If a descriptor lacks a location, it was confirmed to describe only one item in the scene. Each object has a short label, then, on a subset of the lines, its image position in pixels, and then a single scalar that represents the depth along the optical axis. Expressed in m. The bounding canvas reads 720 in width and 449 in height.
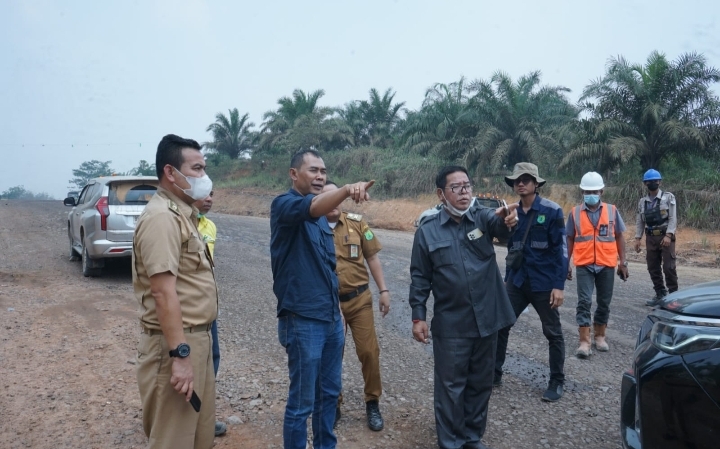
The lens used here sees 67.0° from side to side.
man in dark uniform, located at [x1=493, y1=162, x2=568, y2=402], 4.48
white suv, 8.52
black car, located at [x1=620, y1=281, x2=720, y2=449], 2.29
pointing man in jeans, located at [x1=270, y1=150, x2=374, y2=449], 3.01
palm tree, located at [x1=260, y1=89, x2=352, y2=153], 34.34
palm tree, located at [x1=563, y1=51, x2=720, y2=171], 16.97
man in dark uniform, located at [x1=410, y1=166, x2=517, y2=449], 3.56
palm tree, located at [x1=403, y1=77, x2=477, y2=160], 24.50
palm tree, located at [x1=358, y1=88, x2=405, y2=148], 34.78
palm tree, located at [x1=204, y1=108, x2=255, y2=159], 43.31
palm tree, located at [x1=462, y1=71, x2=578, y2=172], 22.72
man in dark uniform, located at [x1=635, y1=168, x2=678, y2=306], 7.62
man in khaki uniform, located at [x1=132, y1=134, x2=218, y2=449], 2.44
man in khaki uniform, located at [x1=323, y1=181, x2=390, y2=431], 4.00
